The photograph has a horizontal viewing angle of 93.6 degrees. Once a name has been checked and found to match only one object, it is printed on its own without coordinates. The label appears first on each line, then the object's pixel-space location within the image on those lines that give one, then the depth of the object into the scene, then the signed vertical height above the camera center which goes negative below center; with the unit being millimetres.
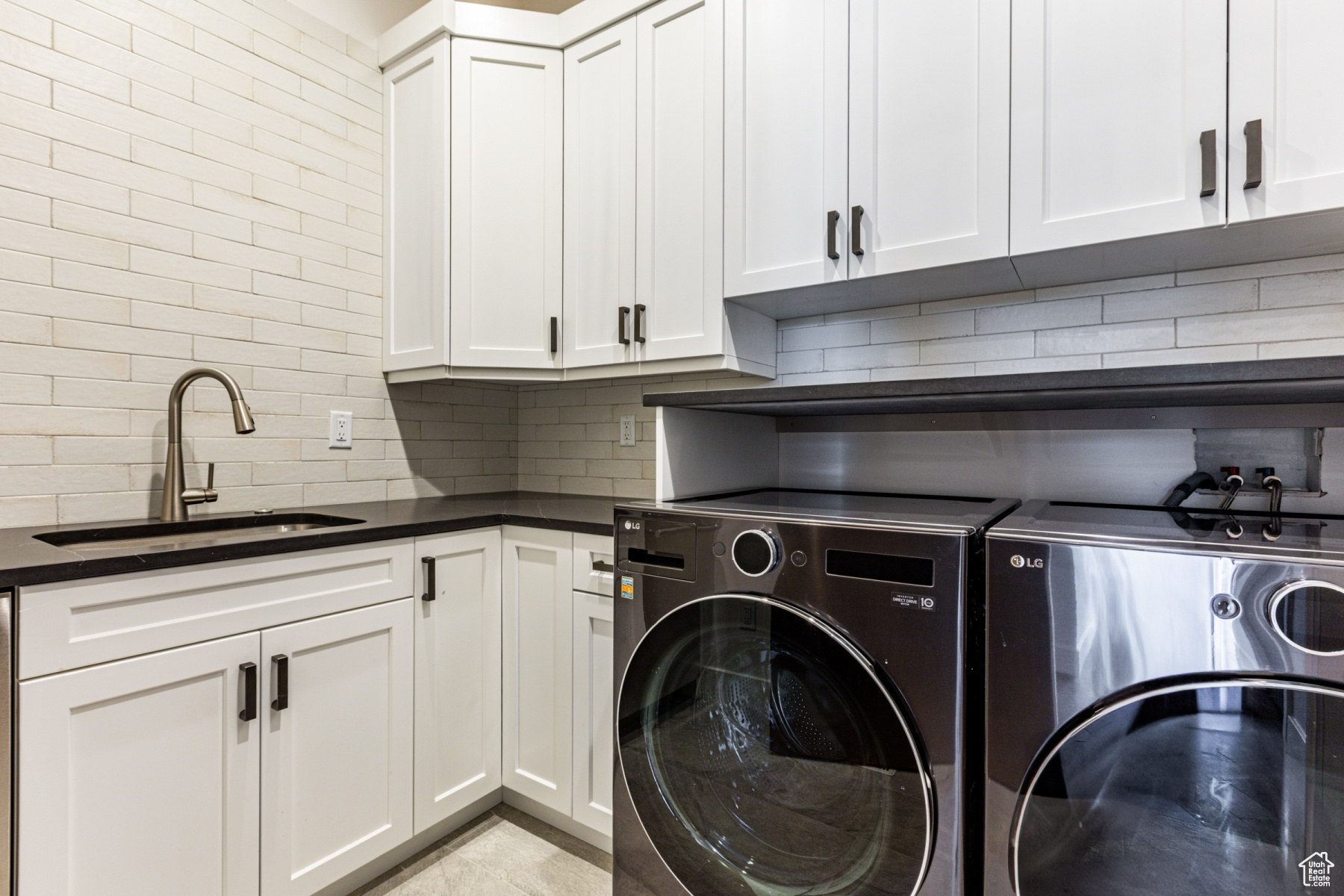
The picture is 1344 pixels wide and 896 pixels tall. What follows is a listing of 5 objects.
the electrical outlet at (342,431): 2092 +44
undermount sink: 1410 -229
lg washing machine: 976 -441
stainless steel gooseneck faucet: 1620 -10
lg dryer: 767 -345
